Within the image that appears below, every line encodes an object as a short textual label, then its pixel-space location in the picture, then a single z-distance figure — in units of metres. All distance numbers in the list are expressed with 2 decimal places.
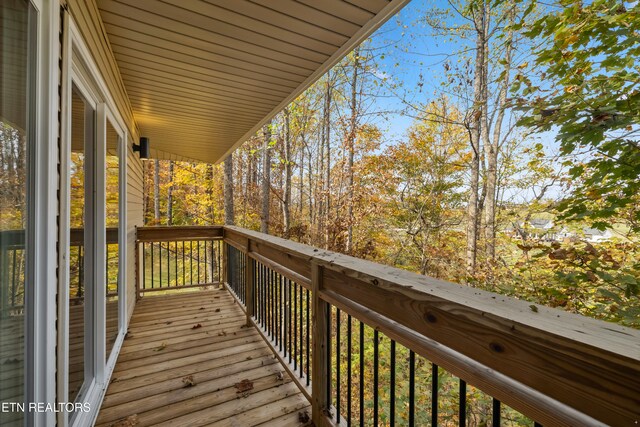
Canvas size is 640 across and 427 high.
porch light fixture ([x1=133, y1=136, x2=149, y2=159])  3.70
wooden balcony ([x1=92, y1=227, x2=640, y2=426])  0.60
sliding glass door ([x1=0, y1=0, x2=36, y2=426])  0.79
